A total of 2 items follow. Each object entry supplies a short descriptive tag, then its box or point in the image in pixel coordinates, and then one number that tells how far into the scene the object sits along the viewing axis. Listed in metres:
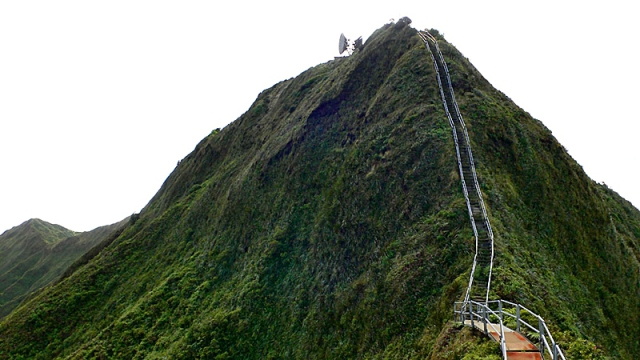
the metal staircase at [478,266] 9.53
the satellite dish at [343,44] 60.14
